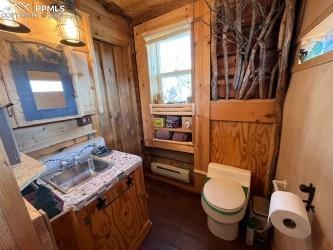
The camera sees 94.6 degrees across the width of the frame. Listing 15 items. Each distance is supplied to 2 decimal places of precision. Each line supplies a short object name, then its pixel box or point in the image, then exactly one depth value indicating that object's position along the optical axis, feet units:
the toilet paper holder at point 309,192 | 2.30
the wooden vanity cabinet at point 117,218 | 3.11
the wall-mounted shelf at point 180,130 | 6.53
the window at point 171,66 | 6.09
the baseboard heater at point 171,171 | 6.83
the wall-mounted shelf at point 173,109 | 6.19
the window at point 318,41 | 2.48
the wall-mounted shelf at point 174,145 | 6.52
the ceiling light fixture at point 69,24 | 3.79
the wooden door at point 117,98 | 6.00
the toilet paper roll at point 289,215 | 2.18
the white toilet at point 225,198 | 4.22
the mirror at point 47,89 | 3.77
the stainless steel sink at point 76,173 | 3.93
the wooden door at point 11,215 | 1.20
